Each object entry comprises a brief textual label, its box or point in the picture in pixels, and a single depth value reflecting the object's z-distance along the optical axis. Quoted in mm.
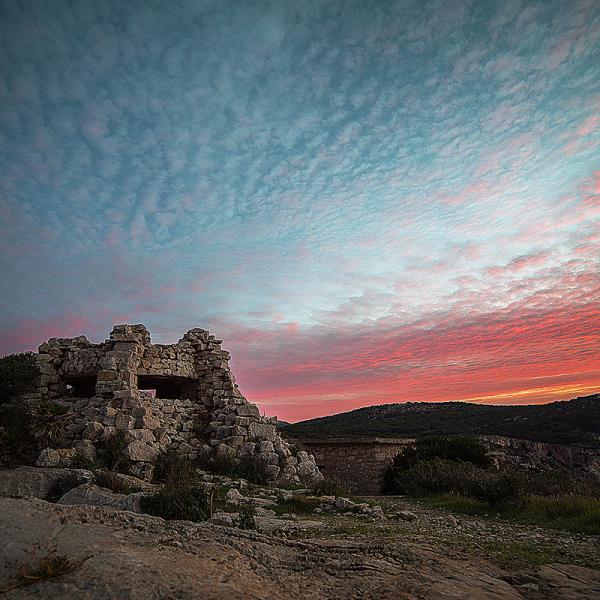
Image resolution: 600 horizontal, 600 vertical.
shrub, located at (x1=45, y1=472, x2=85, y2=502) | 8711
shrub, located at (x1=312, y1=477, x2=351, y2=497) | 10727
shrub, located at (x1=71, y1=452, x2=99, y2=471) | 10062
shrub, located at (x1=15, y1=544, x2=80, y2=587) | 2723
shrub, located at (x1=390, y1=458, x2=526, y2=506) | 9727
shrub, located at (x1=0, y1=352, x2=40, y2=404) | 12742
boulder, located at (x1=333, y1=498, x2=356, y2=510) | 8948
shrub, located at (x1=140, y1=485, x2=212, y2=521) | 6617
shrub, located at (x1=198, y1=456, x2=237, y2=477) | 11938
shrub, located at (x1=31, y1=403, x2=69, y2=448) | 11107
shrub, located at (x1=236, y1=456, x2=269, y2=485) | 11789
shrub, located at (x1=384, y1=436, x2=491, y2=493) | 16306
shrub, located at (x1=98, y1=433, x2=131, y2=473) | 10508
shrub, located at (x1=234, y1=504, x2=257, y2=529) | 5824
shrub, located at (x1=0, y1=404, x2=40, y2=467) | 10102
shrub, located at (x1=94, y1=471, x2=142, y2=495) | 8766
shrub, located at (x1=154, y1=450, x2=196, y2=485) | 10172
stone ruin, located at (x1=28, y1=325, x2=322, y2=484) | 11766
